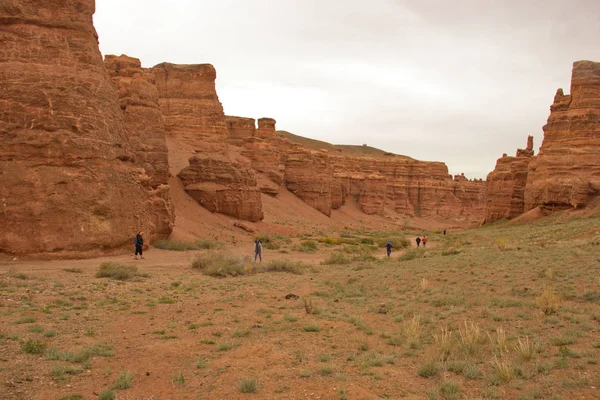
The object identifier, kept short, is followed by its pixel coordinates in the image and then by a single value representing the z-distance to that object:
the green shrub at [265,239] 32.66
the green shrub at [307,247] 31.55
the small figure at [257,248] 22.42
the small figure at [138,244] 19.12
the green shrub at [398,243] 37.81
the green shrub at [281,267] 20.34
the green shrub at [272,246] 30.99
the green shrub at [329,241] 37.41
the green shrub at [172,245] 23.88
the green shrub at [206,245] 26.54
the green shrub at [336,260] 24.74
